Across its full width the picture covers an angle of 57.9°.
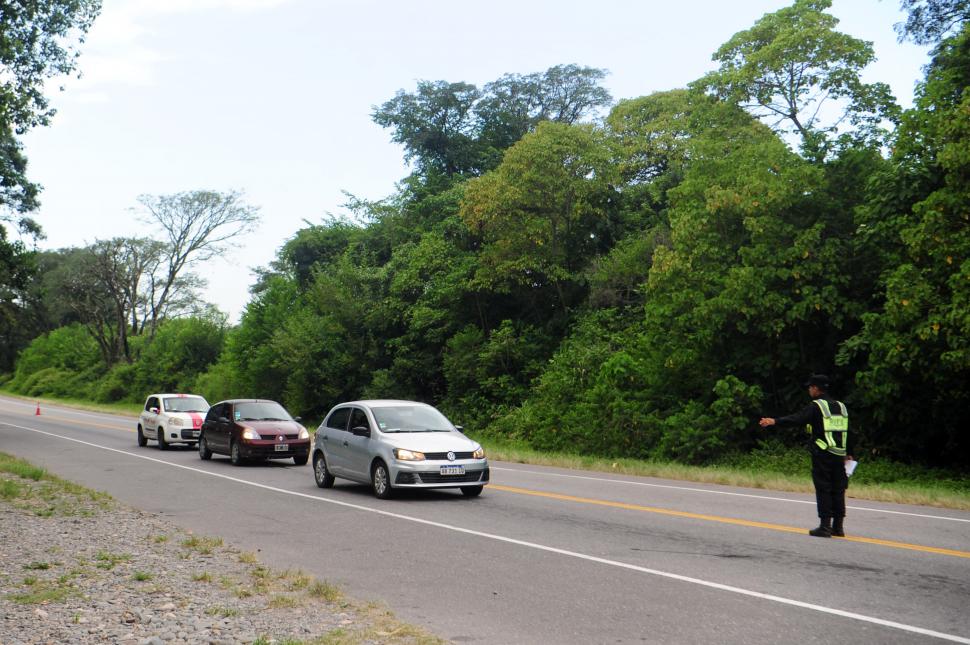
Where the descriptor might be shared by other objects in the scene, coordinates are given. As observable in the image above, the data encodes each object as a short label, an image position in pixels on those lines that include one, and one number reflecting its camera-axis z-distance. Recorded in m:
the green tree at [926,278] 18.77
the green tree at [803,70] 27.00
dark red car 21.53
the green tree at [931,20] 25.45
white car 27.50
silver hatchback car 14.38
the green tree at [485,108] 56.53
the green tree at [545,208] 35.31
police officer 10.55
